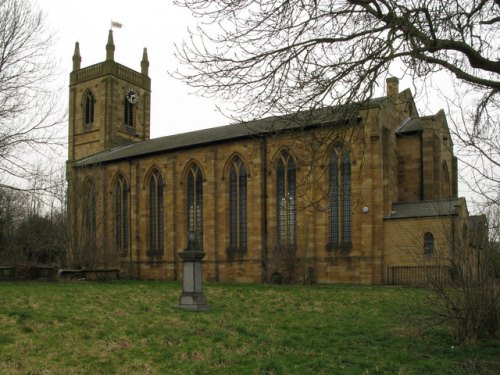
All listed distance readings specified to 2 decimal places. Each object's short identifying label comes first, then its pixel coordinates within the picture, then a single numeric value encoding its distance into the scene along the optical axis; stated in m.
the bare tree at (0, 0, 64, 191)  15.09
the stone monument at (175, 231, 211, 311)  16.97
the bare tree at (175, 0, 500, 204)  8.88
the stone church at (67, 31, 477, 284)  30.28
